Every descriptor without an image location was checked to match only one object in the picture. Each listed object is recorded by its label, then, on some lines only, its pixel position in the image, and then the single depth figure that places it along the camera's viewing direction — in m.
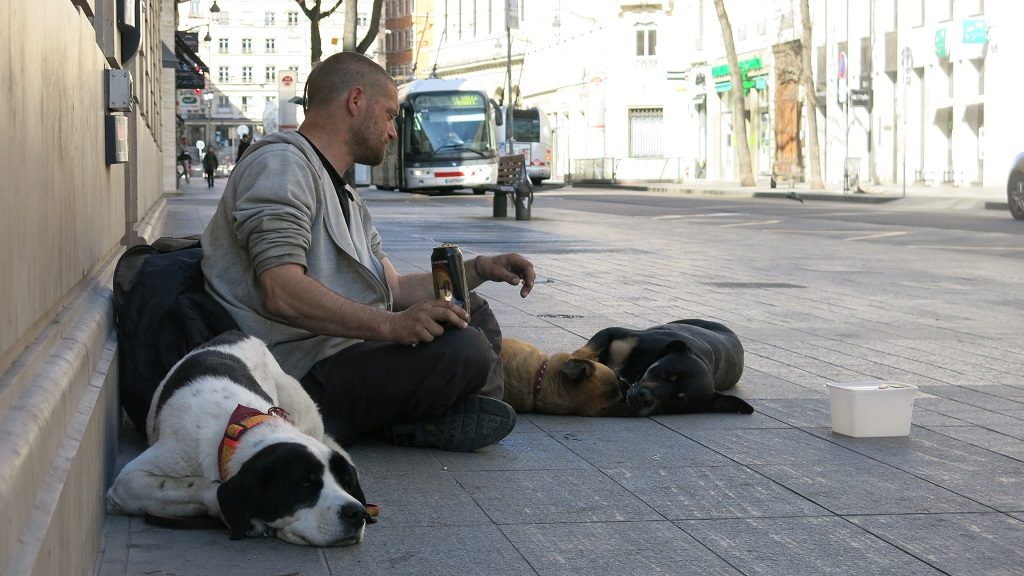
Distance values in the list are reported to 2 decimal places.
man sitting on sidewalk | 5.00
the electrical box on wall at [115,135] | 6.91
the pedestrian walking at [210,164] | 51.91
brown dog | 6.45
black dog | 6.46
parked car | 26.84
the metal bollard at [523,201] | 27.66
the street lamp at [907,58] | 42.47
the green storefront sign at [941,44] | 44.66
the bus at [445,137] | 44.88
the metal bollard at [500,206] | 28.75
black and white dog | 3.87
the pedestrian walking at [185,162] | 63.38
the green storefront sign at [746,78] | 60.62
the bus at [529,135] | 65.81
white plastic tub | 5.90
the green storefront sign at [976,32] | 42.12
